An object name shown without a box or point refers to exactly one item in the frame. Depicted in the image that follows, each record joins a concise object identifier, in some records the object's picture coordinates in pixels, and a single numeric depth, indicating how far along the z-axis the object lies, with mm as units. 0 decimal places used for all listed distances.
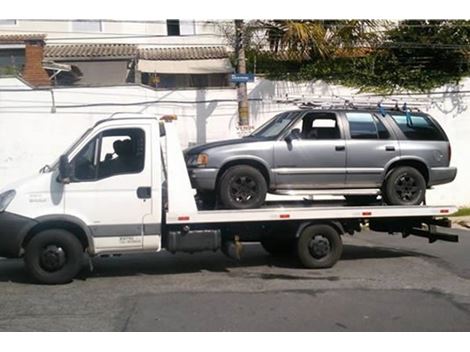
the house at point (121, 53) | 18703
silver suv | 8484
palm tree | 16656
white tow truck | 7820
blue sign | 14844
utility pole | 15305
